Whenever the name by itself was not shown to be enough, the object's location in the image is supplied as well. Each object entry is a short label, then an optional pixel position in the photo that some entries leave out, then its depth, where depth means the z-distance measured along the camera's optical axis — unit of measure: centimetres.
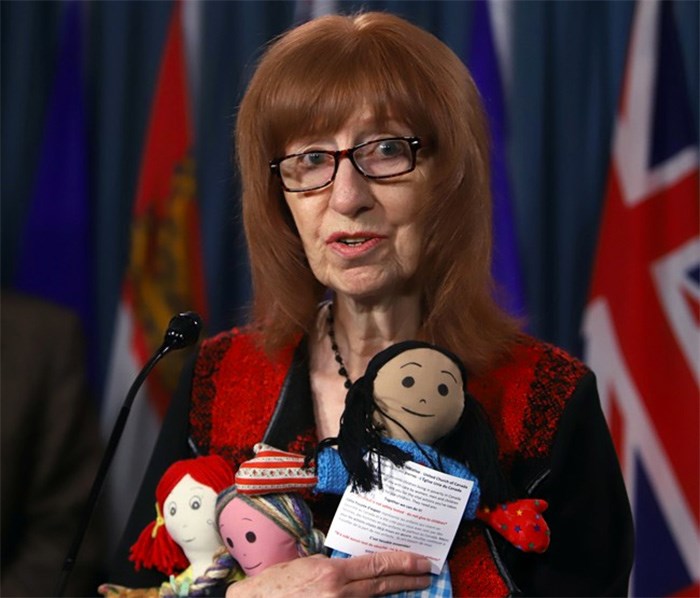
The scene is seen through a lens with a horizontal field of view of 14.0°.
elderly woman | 241
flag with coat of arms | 317
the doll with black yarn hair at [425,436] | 232
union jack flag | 307
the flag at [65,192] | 320
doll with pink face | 232
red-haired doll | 236
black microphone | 228
